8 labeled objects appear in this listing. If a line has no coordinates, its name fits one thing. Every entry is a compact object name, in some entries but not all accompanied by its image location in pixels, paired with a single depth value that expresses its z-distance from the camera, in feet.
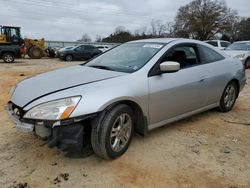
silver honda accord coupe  6.47
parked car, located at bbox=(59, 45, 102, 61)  49.74
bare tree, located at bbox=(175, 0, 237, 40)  110.52
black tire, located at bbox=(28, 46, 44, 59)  53.07
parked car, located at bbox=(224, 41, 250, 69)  29.31
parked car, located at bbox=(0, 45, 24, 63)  41.32
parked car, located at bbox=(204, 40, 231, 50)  40.85
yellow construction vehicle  48.56
